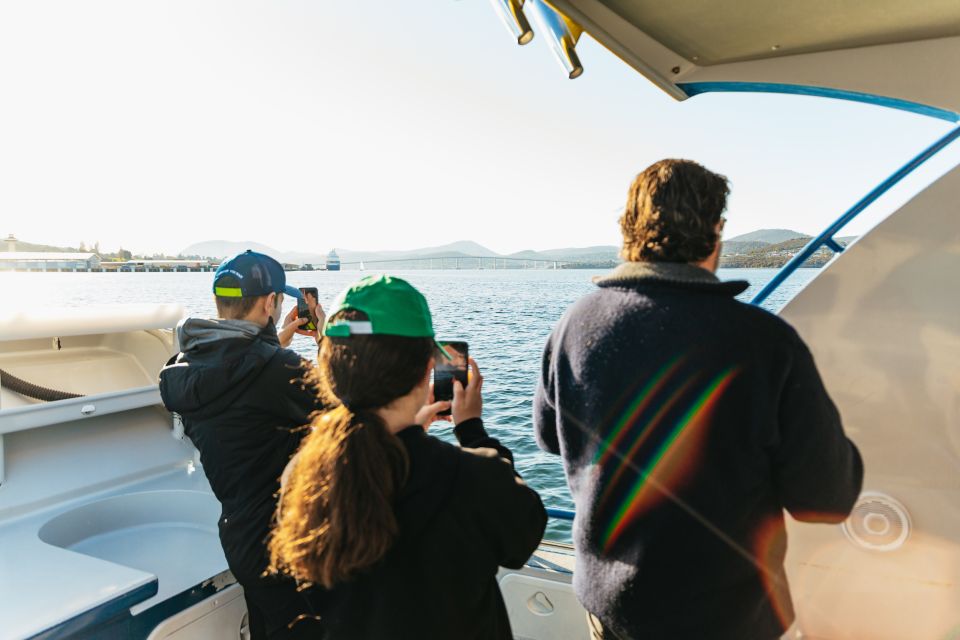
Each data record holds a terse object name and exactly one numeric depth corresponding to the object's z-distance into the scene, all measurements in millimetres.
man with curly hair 1124
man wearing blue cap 1854
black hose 3094
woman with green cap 1021
